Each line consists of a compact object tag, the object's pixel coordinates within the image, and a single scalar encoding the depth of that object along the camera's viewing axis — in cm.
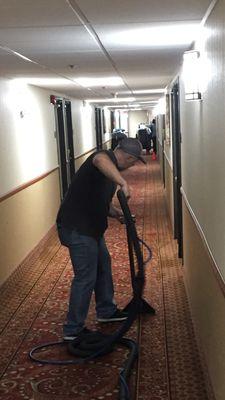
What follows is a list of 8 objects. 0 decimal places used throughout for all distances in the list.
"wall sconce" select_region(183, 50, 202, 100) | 322
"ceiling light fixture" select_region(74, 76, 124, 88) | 627
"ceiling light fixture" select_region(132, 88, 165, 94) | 914
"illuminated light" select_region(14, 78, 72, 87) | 581
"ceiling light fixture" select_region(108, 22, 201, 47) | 290
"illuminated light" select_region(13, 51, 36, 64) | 370
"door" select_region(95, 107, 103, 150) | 1504
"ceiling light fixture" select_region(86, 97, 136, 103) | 1175
